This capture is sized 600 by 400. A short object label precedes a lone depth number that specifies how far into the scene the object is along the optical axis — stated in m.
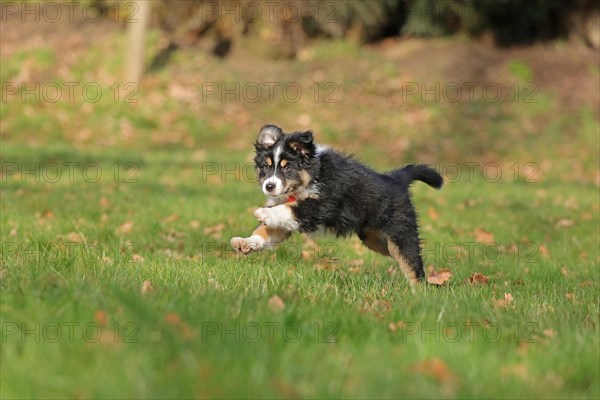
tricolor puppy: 12.00
